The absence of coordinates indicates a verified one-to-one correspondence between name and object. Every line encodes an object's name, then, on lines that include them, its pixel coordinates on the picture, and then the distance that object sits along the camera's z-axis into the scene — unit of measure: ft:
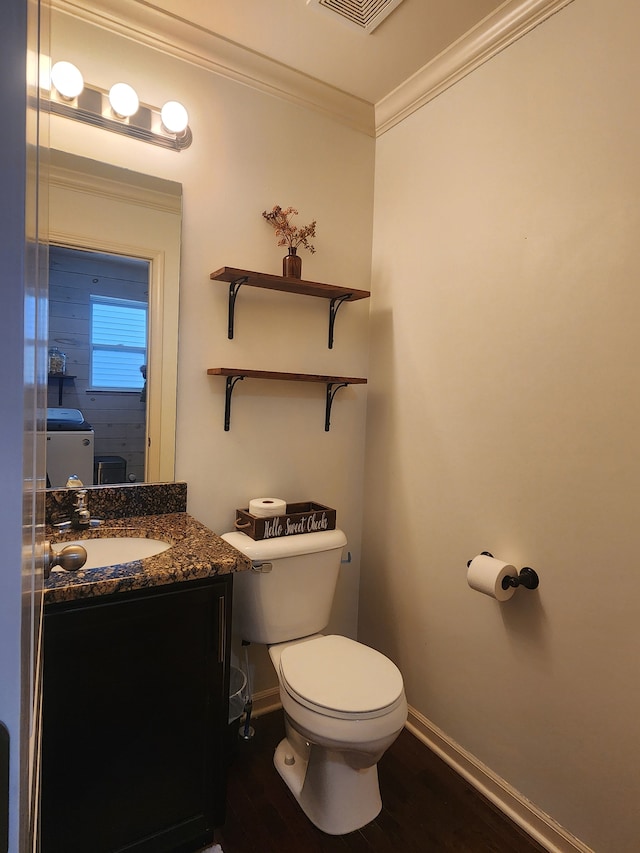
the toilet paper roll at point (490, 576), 4.90
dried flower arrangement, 6.23
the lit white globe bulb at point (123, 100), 5.06
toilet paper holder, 4.88
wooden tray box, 5.80
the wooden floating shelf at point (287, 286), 5.71
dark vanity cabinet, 3.75
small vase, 6.20
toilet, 4.49
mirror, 5.06
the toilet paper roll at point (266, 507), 5.91
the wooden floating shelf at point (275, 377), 5.76
